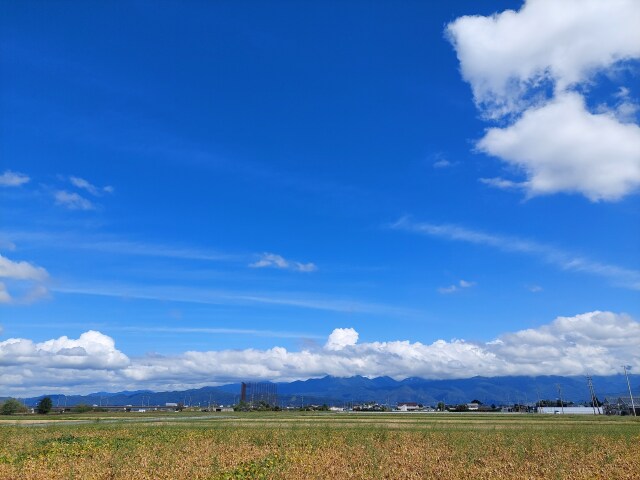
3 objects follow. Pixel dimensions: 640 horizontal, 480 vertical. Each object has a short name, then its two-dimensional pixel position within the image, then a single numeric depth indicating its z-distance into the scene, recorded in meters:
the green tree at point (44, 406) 152.00
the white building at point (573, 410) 176.62
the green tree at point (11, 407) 153.32
